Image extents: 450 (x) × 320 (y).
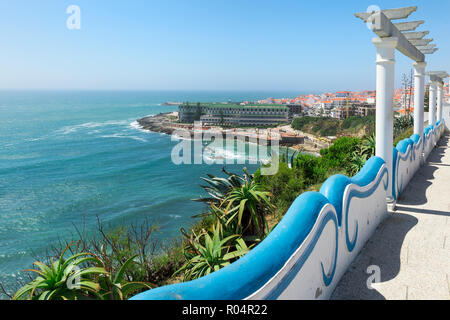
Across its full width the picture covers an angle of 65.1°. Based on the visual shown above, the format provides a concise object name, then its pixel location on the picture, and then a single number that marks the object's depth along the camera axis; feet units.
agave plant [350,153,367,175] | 30.94
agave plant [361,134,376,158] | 32.25
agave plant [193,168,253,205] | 20.02
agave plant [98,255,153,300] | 9.55
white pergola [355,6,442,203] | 16.51
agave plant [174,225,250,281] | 12.51
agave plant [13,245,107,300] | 8.35
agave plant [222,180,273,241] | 15.80
